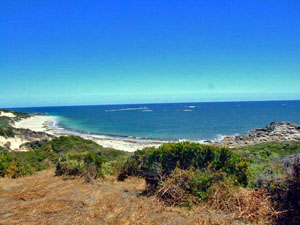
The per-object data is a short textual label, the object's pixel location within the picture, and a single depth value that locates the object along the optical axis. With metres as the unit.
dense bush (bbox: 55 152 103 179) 8.05
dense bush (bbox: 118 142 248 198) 5.95
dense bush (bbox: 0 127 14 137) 27.25
